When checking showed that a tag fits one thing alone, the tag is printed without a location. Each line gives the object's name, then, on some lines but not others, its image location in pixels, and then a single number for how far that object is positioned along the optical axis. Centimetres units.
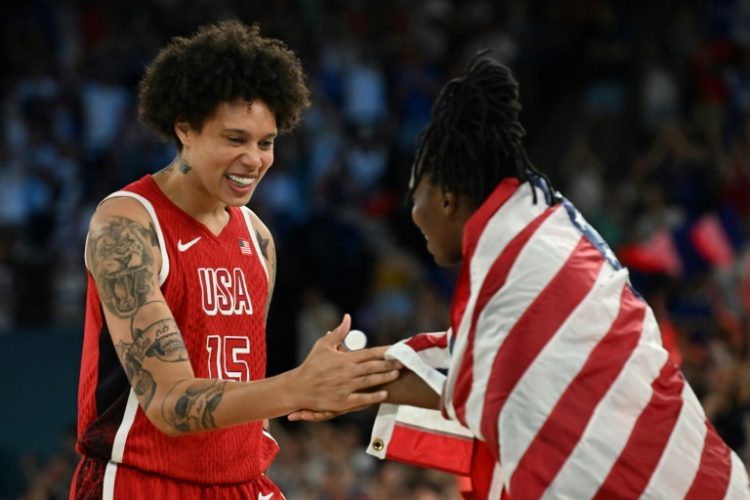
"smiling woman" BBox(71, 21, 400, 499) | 744
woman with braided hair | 650
